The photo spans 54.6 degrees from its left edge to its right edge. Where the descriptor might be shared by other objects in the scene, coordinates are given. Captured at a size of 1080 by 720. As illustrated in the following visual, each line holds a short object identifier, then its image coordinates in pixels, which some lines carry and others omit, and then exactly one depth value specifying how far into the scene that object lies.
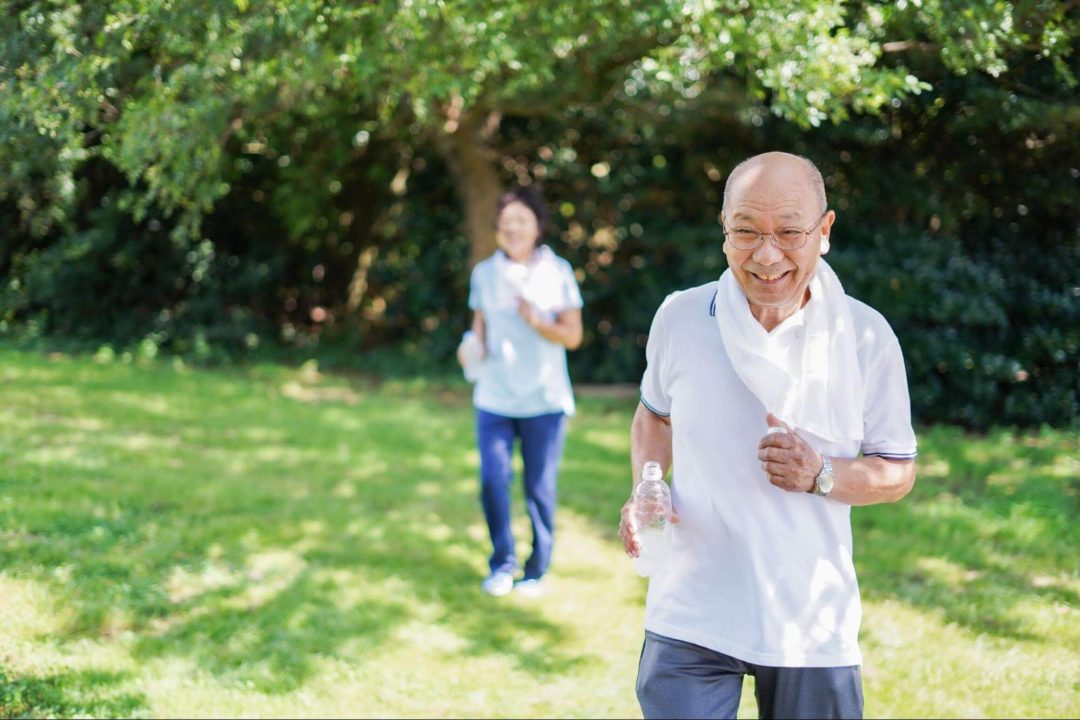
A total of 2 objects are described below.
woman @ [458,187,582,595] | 5.34
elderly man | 2.36
